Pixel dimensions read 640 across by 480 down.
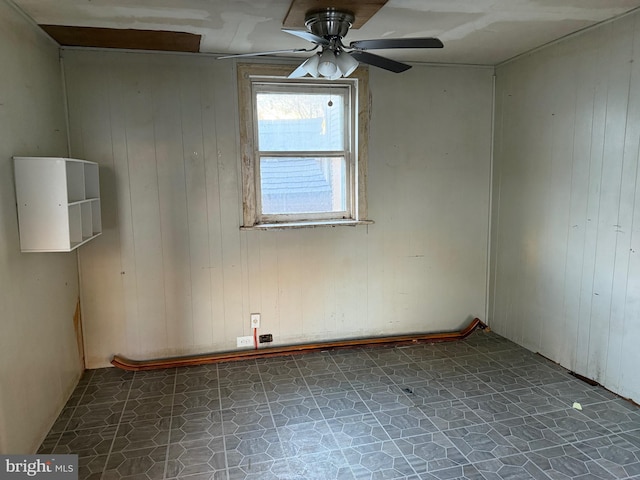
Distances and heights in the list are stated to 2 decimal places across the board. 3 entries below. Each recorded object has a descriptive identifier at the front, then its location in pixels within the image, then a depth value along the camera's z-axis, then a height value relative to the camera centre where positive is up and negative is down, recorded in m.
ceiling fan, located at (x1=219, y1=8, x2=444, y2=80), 2.22 +0.69
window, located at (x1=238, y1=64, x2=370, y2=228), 3.51 +0.26
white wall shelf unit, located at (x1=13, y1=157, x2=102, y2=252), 2.29 -0.10
